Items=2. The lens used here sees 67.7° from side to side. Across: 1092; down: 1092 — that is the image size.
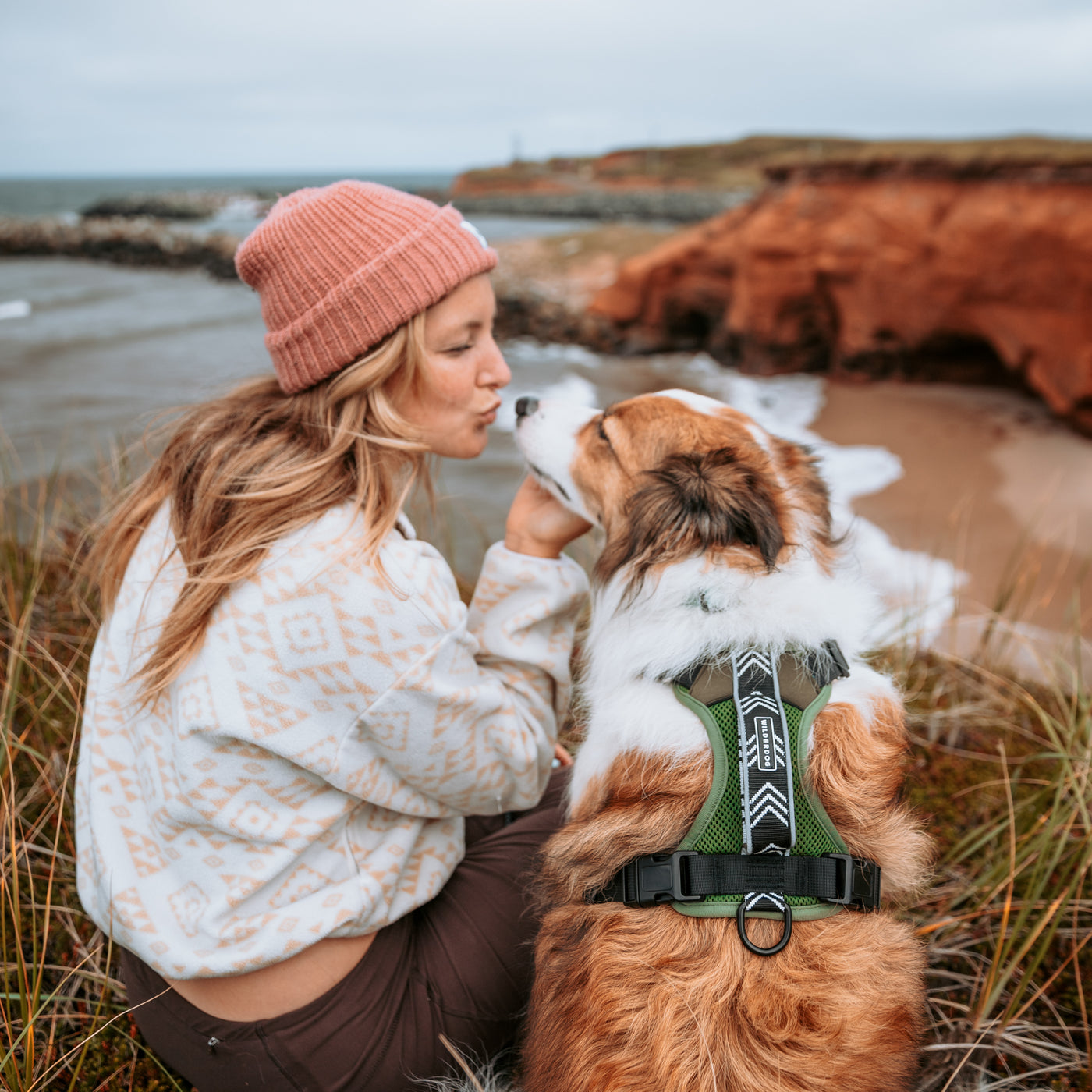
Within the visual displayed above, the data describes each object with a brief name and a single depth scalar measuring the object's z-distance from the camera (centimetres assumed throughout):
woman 162
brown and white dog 138
